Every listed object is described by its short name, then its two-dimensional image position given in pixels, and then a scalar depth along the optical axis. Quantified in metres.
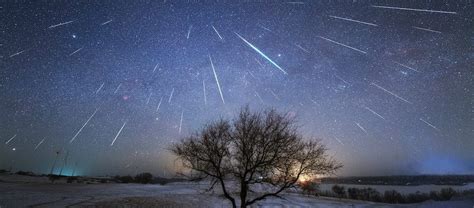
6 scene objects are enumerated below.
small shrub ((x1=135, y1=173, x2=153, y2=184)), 105.85
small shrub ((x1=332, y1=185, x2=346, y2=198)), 75.40
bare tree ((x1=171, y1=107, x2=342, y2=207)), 19.38
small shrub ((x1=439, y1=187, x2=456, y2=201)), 59.91
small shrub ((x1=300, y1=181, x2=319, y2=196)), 19.78
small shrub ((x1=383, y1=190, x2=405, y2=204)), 58.52
